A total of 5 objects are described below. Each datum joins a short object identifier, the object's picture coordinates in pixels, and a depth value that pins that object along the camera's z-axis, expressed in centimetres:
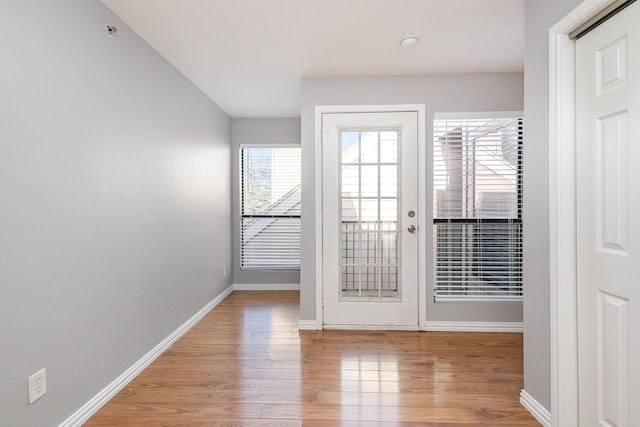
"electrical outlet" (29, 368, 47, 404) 153
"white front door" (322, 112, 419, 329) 315
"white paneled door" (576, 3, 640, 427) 134
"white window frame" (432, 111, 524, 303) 310
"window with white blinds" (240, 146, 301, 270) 477
